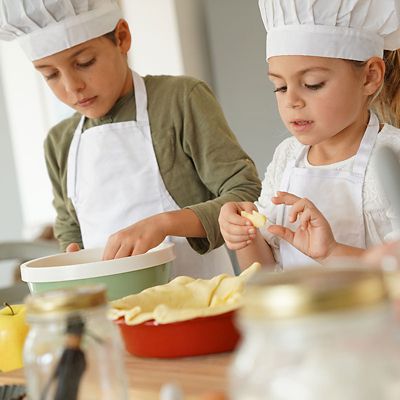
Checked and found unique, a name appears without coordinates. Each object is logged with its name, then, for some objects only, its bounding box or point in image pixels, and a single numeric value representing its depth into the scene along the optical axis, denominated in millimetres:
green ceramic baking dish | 1592
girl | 1737
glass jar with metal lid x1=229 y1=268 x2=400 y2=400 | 831
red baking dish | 1299
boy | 2050
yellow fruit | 1481
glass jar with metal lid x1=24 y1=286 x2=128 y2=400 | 1022
